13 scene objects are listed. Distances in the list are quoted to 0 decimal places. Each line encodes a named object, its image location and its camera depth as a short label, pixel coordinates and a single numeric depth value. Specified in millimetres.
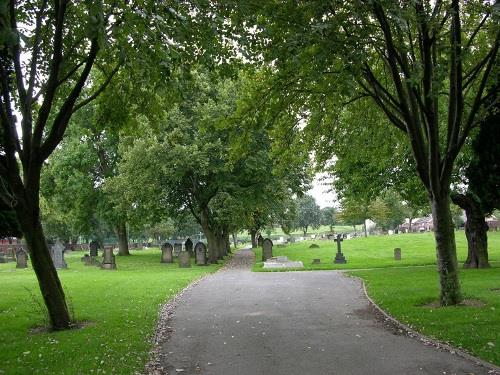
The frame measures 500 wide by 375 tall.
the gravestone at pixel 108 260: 28094
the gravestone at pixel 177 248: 41566
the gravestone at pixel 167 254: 32781
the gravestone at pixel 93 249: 42719
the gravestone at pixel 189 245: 36169
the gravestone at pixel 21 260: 30653
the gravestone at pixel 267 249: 31156
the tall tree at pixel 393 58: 8484
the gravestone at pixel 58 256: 28880
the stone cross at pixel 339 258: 27641
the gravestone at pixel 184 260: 28172
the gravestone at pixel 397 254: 29766
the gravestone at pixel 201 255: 29453
